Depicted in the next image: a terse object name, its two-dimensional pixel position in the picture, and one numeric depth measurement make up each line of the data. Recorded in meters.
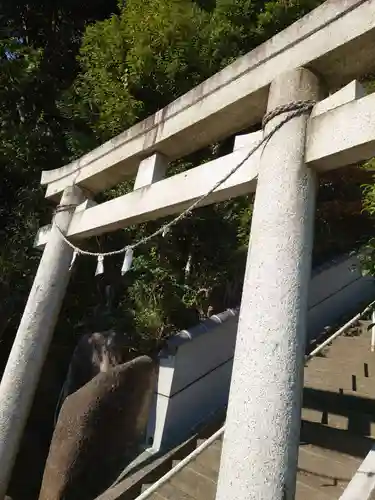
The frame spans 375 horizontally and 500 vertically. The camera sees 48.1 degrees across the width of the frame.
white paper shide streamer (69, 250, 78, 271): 4.53
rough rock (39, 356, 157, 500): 4.16
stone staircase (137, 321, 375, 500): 3.42
